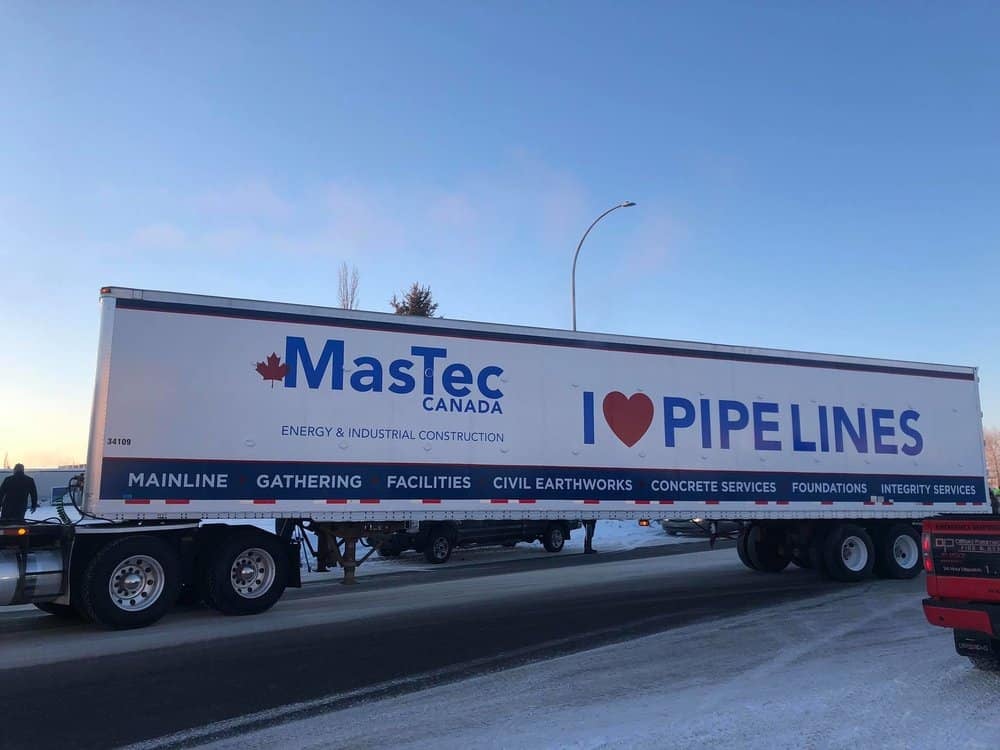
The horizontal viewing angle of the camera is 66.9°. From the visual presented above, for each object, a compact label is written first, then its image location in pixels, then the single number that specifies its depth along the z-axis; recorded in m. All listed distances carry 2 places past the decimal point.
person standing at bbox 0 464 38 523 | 11.89
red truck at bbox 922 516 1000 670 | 6.31
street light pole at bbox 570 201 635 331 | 21.57
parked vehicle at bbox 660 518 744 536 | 13.94
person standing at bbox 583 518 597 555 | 12.83
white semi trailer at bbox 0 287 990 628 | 9.73
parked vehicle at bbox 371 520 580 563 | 16.06
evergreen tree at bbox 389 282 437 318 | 35.47
